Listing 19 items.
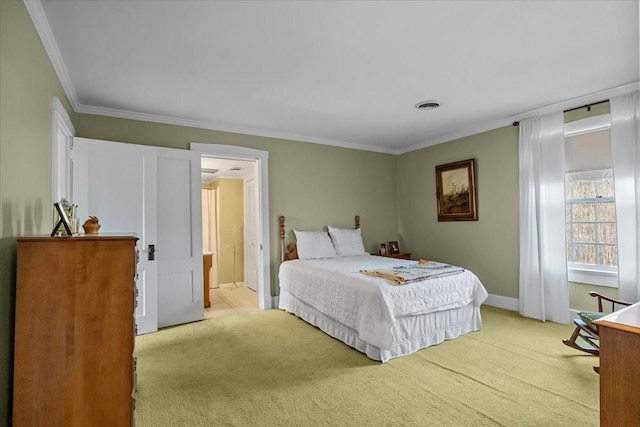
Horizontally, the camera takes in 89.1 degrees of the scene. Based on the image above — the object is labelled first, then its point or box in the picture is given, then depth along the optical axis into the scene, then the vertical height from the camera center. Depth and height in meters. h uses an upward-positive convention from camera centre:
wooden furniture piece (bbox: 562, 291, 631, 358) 2.57 -0.97
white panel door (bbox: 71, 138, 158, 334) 3.38 +0.31
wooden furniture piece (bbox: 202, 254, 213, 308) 4.88 -0.92
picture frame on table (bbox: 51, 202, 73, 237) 1.69 +0.01
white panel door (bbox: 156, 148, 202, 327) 3.91 -0.22
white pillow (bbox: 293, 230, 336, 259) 4.63 -0.39
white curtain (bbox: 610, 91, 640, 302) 3.15 +0.25
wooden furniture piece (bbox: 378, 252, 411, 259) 5.39 -0.65
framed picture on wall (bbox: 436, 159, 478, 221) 4.69 +0.37
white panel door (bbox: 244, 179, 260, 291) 5.88 -0.32
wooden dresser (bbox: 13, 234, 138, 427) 1.41 -0.49
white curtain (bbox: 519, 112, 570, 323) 3.75 -0.08
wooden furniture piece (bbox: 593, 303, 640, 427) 1.29 -0.66
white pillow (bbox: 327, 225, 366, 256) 4.94 -0.36
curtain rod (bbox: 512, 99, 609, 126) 3.46 +1.18
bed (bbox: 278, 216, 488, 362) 2.89 -0.87
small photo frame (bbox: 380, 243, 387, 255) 5.54 -0.55
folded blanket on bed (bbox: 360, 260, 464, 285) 3.10 -0.57
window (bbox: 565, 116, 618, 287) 3.52 +0.03
